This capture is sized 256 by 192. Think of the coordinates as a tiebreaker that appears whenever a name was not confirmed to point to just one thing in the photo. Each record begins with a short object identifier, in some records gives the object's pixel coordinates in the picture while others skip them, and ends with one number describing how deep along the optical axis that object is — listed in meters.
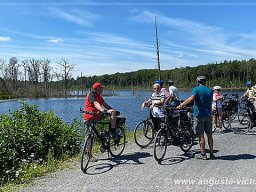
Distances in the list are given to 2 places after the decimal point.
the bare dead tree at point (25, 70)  80.35
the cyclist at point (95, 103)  5.29
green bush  5.21
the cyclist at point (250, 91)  9.24
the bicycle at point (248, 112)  8.45
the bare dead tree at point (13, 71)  77.35
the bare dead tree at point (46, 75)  78.54
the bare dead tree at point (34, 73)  80.68
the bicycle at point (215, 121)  8.51
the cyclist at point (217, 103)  8.36
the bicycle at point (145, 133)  6.85
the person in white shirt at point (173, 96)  7.21
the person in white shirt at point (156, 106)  6.37
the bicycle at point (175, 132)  5.29
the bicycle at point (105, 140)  4.94
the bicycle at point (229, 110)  8.82
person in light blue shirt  5.27
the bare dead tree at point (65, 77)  68.42
